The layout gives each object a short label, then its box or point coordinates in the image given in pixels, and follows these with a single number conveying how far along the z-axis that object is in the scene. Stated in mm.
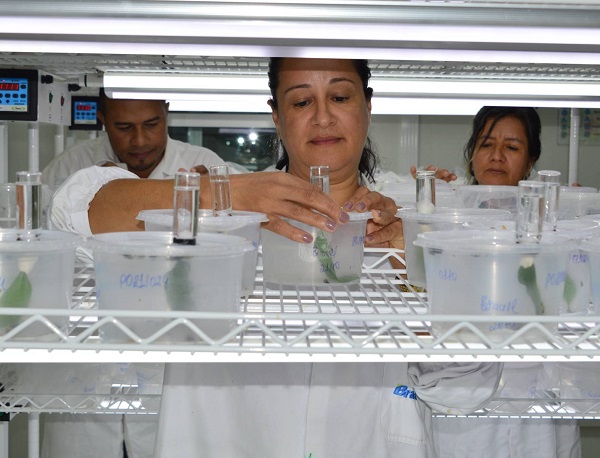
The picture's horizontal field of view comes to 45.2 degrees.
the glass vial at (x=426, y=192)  1004
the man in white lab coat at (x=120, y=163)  2301
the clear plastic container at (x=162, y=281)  699
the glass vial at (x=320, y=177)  938
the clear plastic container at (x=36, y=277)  720
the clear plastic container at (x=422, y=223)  960
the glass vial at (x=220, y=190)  878
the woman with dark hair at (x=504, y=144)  2445
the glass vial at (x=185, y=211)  712
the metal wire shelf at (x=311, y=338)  664
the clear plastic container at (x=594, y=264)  813
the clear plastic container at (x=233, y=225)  862
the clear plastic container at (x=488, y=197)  1282
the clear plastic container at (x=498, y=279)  733
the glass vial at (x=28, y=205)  761
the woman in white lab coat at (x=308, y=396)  1322
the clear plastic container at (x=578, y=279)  839
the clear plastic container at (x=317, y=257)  919
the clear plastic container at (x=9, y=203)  1004
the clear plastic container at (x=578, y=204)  1181
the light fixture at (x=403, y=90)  1526
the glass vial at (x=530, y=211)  742
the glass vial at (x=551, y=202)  800
